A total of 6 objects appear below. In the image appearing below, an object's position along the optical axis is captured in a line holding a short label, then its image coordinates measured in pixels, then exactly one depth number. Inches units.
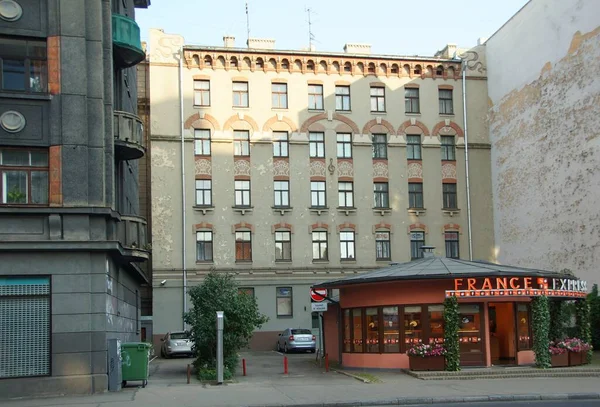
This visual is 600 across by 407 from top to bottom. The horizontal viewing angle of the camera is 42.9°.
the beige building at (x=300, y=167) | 1788.9
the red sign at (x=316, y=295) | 1182.9
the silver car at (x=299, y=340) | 1636.3
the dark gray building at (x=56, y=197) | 832.9
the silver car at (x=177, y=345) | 1541.6
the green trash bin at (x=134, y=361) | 903.7
